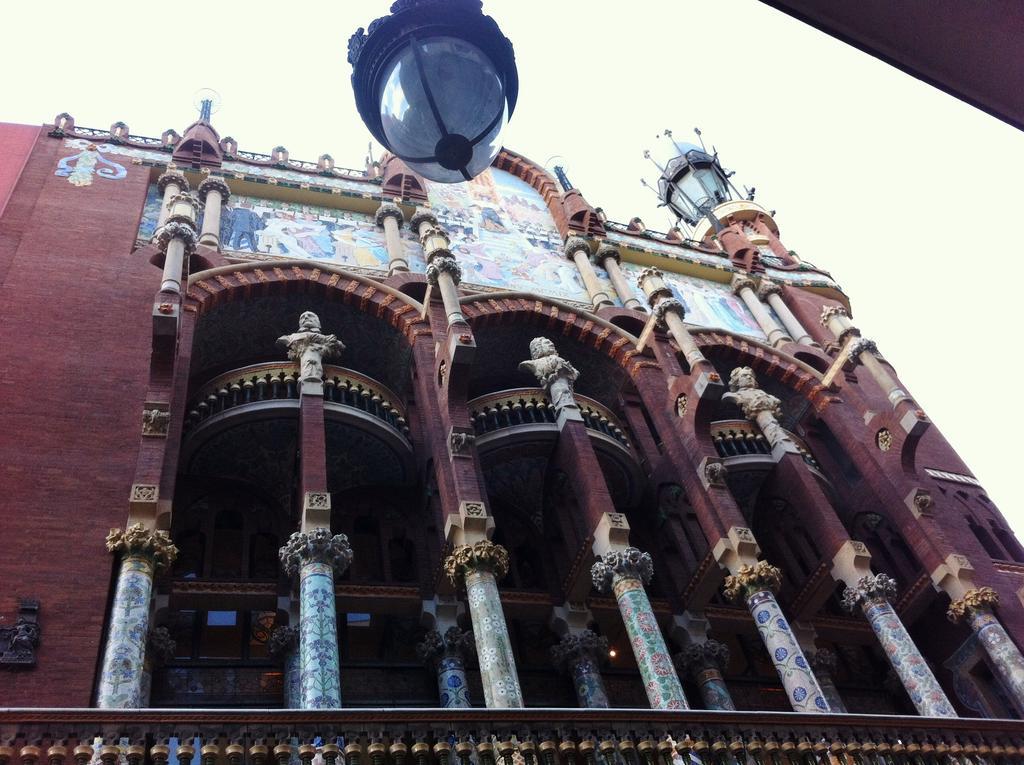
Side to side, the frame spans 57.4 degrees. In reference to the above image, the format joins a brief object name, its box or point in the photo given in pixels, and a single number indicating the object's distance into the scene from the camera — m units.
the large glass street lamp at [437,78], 4.01
